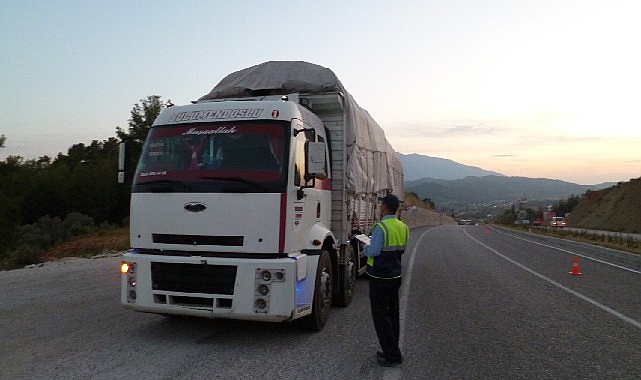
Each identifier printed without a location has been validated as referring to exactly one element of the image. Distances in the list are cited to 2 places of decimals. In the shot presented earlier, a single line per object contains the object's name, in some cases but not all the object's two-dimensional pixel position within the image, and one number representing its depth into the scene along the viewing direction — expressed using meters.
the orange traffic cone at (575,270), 13.92
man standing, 5.60
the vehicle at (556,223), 48.86
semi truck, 6.02
